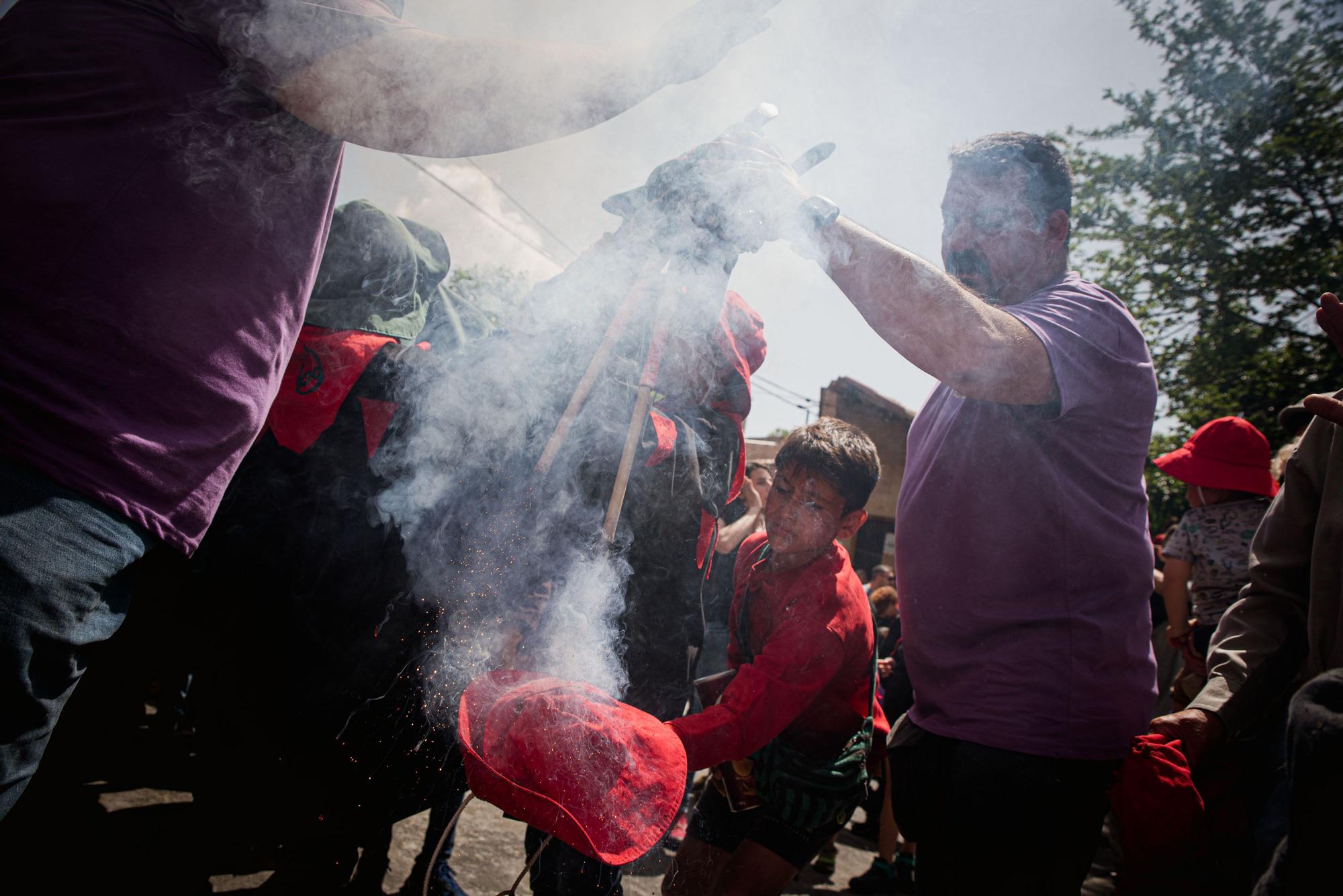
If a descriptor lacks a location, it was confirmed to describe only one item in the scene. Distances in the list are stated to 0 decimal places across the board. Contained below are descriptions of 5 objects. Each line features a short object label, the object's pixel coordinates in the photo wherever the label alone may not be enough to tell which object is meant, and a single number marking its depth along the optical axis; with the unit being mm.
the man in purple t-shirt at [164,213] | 949
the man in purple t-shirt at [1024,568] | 1337
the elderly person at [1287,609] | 1565
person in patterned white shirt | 3510
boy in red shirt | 1845
